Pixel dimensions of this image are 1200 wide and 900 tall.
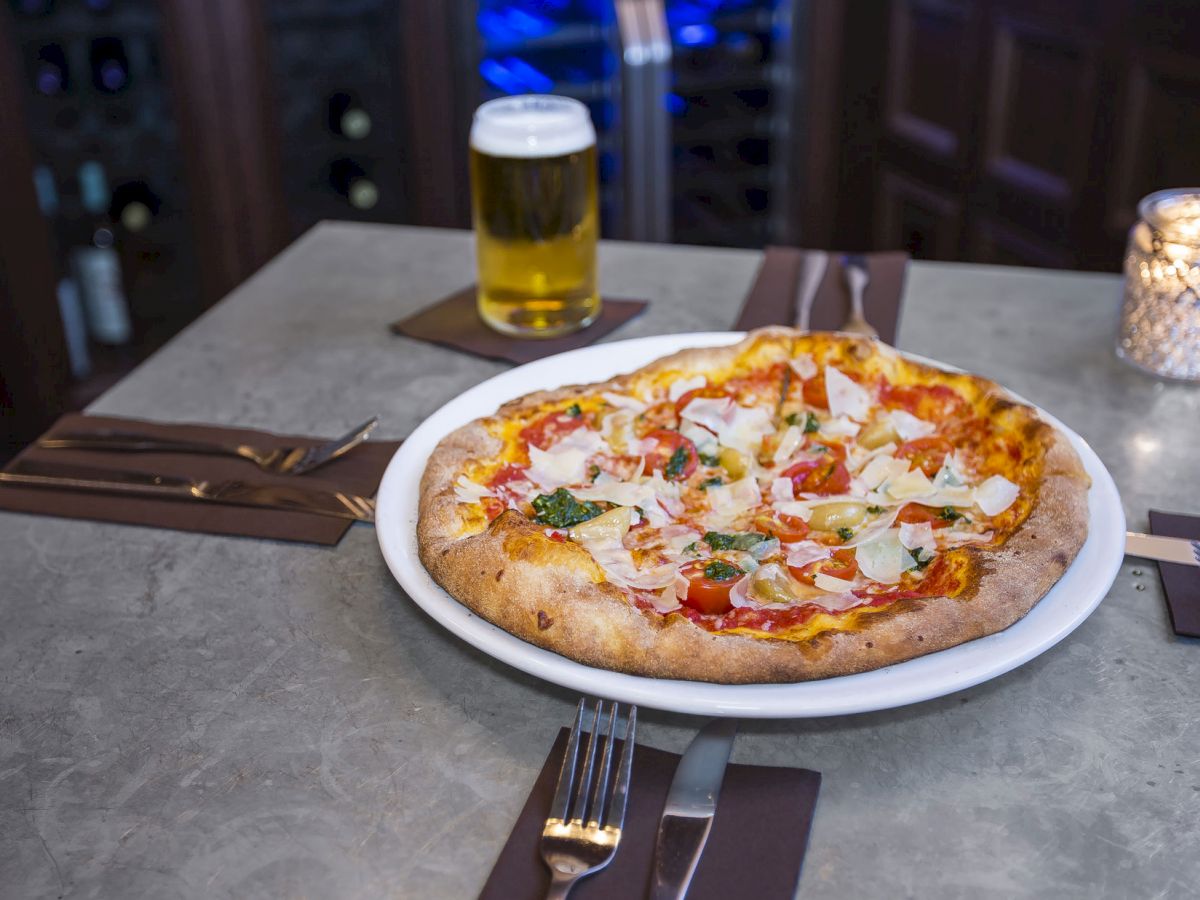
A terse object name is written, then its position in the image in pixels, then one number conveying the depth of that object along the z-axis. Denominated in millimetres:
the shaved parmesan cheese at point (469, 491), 1271
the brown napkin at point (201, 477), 1404
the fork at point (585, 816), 905
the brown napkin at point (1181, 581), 1206
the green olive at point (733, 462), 1395
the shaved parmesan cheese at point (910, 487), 1304
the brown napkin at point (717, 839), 898
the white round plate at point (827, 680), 978
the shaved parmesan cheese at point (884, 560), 1166
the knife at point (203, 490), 1430
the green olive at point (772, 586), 1127
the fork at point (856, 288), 1831
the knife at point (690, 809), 893
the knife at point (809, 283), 1893
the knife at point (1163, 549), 1257
